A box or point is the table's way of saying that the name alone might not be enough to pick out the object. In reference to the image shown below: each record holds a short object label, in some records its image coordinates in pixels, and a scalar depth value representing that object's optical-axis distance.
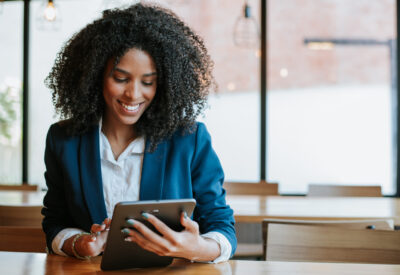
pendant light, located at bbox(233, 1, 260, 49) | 5.18
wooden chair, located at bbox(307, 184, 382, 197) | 3.64
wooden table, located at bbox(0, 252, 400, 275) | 1.35
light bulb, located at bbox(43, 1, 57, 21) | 4.30
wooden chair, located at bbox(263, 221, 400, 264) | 1.77
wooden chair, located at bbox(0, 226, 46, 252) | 1.77
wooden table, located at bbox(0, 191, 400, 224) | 2.66
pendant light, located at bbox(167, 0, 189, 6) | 5.16
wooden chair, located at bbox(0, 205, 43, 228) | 2.47
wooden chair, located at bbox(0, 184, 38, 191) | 4.02
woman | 1.58
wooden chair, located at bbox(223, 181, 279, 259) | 3.30
